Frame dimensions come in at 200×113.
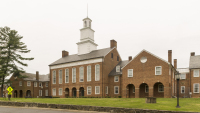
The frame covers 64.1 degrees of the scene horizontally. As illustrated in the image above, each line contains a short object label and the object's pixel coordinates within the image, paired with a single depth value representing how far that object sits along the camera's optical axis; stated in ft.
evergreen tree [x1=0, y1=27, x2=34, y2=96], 140.94
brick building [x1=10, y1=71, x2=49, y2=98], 182.80
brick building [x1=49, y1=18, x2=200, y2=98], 102.22
